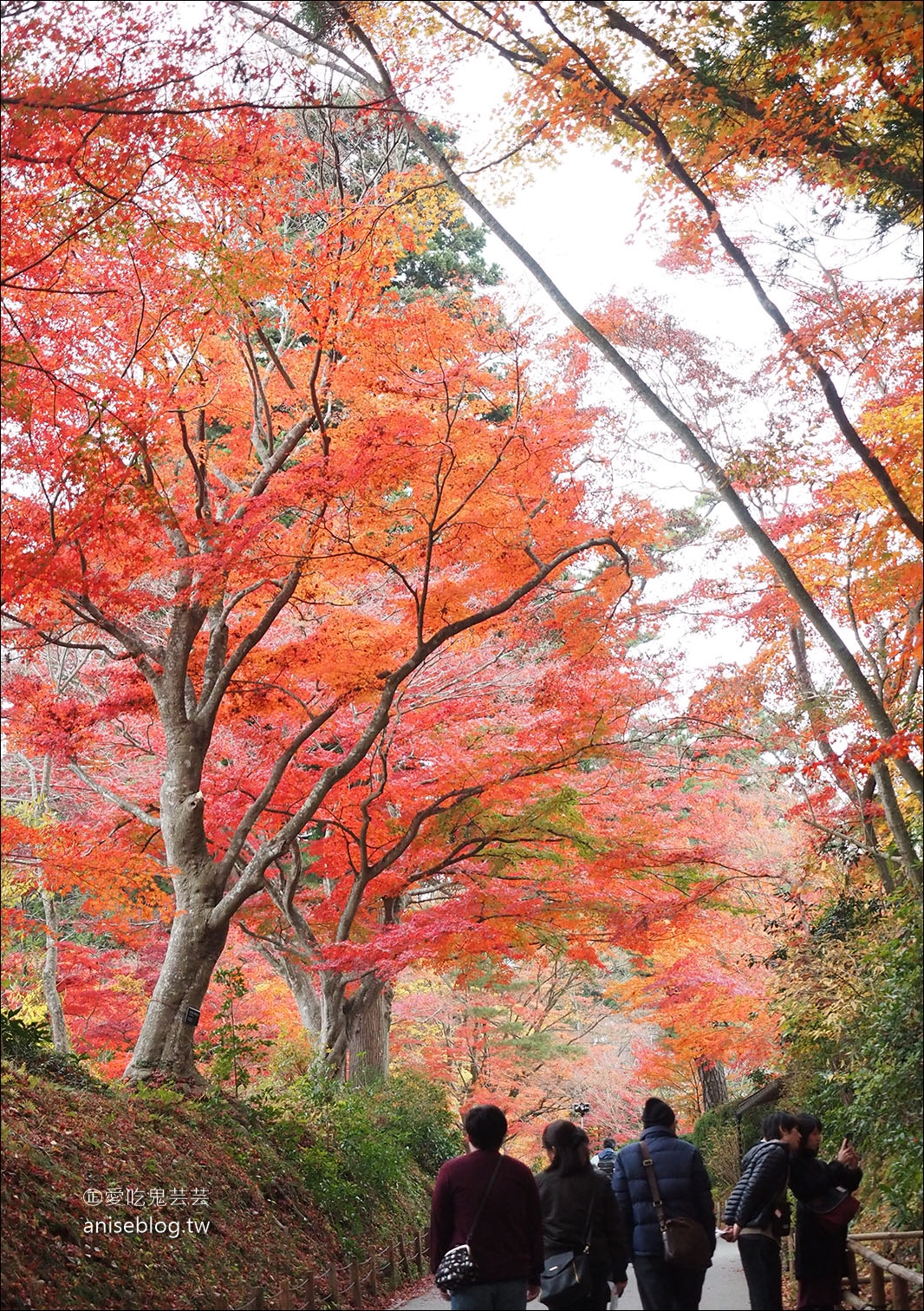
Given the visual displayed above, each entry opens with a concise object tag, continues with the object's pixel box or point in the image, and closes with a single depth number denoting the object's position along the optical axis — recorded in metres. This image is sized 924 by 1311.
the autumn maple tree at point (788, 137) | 6.94
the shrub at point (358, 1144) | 11.20
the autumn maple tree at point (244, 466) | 9.12
